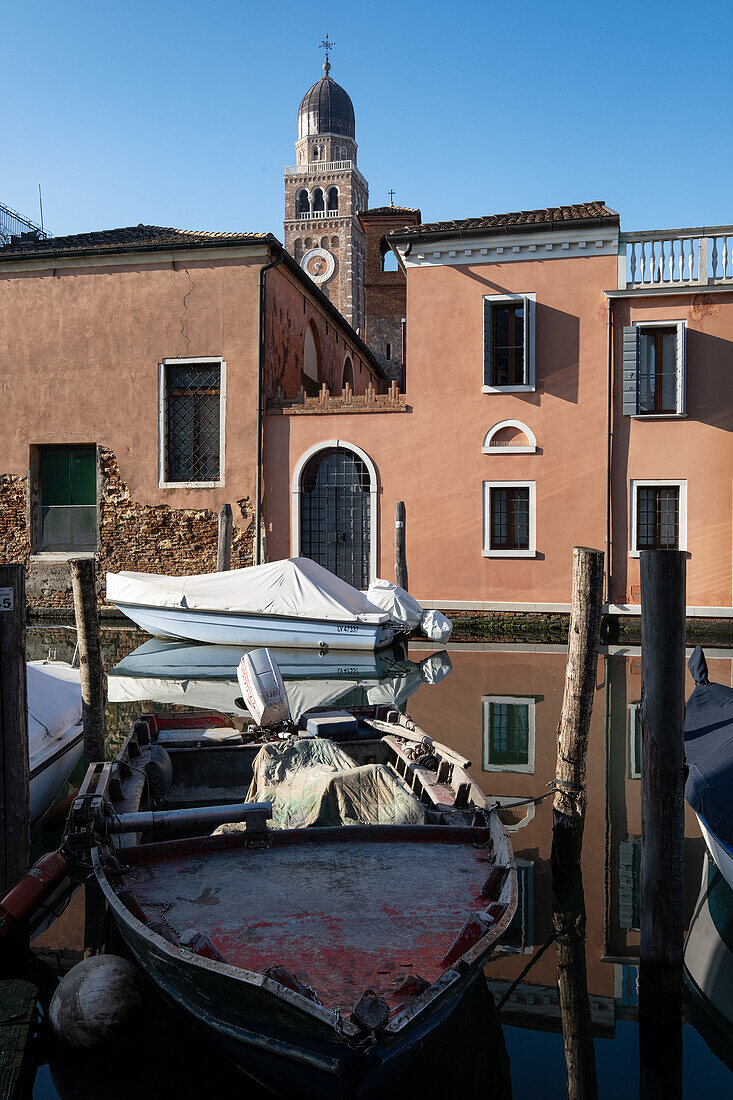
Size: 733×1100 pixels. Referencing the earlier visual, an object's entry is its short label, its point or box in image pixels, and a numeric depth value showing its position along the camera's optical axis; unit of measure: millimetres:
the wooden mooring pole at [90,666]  6527
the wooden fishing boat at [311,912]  2998
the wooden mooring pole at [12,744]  4785
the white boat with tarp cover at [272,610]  13539
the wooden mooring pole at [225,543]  16344
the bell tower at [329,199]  62312
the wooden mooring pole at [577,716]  5410
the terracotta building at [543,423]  15945
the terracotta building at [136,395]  17797
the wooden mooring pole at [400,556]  16031
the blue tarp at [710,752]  4602
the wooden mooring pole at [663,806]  4012
